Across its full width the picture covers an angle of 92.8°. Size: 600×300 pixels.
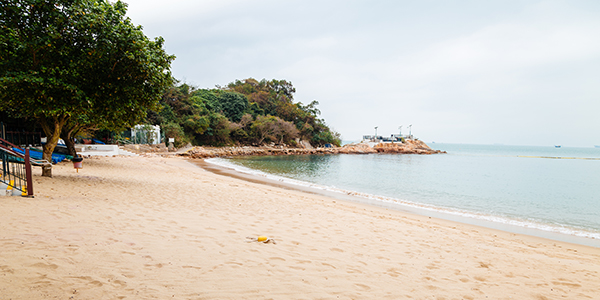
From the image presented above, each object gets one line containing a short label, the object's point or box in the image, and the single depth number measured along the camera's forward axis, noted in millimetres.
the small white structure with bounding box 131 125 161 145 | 33344
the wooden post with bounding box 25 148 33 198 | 6785
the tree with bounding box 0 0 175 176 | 8758
